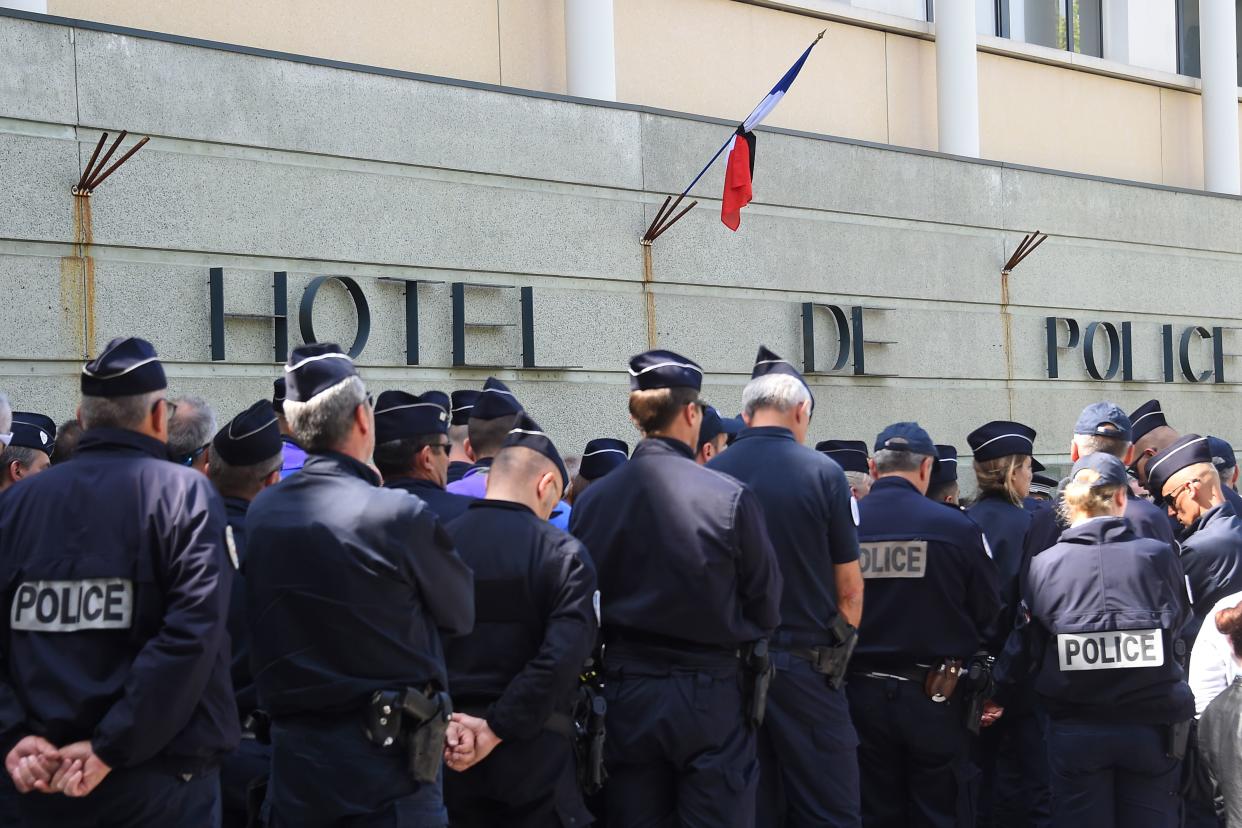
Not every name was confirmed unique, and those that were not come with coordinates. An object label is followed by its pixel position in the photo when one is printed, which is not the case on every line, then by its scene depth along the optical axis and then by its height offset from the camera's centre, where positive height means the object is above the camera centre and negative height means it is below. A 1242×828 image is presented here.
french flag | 10.98 +1.73
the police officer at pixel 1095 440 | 6.73 -0.15
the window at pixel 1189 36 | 15.87 +3.80
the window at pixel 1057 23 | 14.64 +3.74
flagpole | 11.07 +1.43
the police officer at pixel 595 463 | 7.42 -0.19
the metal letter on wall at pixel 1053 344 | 14.09 +0.60
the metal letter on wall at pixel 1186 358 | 15.13 +0.48
